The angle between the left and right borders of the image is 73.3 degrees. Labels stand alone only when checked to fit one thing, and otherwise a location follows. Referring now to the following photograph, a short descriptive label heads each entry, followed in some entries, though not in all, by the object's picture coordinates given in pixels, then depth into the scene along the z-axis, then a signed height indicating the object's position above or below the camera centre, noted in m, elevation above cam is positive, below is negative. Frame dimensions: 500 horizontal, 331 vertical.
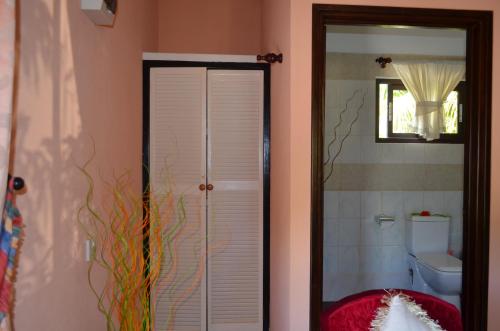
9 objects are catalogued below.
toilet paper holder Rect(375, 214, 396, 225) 2.92 -0.50
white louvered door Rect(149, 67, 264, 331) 2.35 -0.21
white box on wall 1.31 +0.60
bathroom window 2.96 +0.42
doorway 1.58 +0.16
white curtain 2.85 +0.65
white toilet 2.64 -0.75
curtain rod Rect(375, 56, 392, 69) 2.90 +0.88
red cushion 1.17 -0.53
